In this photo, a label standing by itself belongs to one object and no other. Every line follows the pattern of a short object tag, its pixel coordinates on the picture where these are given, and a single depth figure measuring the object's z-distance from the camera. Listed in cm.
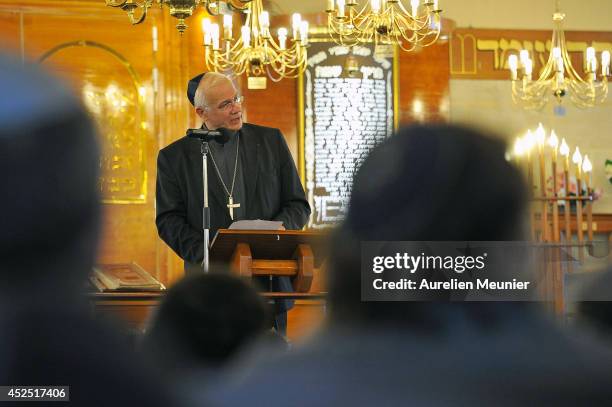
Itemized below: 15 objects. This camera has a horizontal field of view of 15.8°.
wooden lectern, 780
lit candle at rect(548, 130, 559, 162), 1514
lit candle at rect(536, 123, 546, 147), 1451
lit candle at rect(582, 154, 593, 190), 1671
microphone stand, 817
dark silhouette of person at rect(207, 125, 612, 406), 223
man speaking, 870
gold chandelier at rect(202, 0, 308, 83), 1772
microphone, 818
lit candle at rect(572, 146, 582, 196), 1711
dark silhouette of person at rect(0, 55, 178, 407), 199
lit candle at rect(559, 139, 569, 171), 1536
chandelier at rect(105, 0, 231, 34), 1278
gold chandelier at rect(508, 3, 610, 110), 1935
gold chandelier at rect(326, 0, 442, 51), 1597
